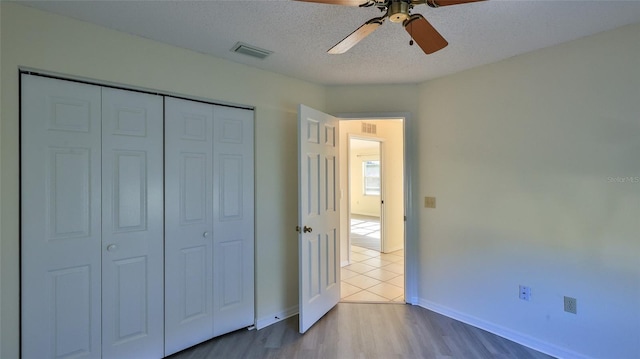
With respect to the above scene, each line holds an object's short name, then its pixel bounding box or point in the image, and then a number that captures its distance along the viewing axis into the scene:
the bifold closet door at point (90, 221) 1.75
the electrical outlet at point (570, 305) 2.18
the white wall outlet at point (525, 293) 2.41
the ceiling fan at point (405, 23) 1.28
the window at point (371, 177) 9.43
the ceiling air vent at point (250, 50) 2.25
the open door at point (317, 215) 2.60
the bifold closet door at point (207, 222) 2.28
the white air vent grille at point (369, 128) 4.63
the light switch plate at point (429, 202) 3.07
